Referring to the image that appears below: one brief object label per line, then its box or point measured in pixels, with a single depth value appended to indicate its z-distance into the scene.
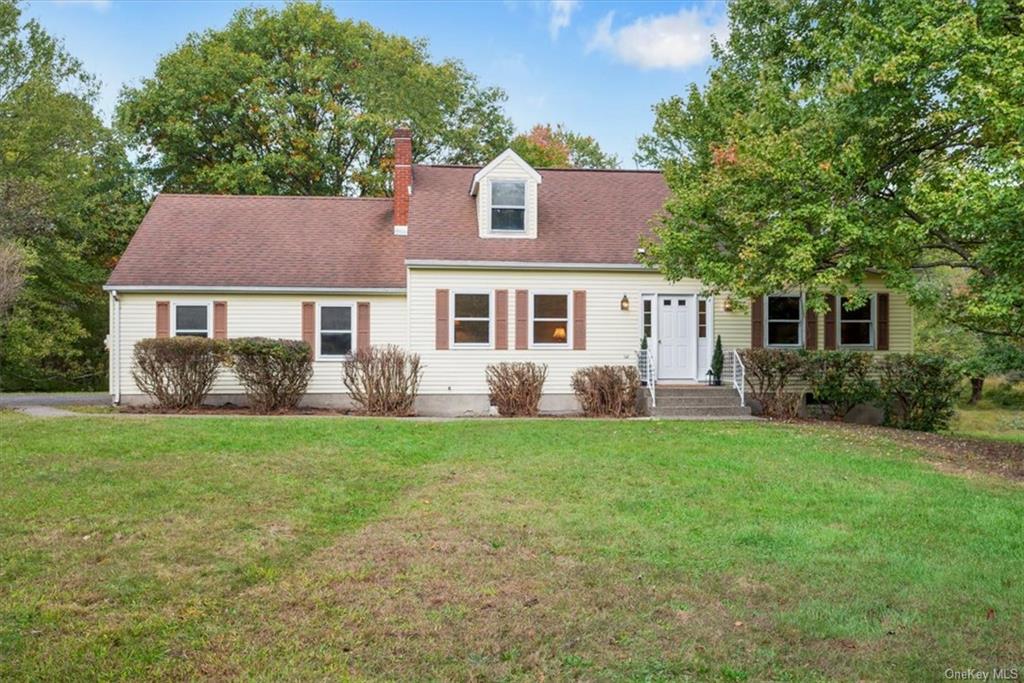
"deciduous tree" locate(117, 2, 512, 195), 27.67
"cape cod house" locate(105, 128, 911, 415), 16.97
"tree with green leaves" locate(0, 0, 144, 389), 22.30
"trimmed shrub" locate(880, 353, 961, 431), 15.90
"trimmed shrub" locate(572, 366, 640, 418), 15.86
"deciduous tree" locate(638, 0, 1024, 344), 9.78
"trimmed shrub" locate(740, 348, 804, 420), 15.95
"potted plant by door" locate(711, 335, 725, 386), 17.23
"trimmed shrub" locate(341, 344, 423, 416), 15.49
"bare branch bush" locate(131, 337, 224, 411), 15.12
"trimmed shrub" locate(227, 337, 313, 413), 15.16
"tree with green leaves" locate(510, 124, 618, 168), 36.94
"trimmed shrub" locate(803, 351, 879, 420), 16.19
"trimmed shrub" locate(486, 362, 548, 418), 15.92
